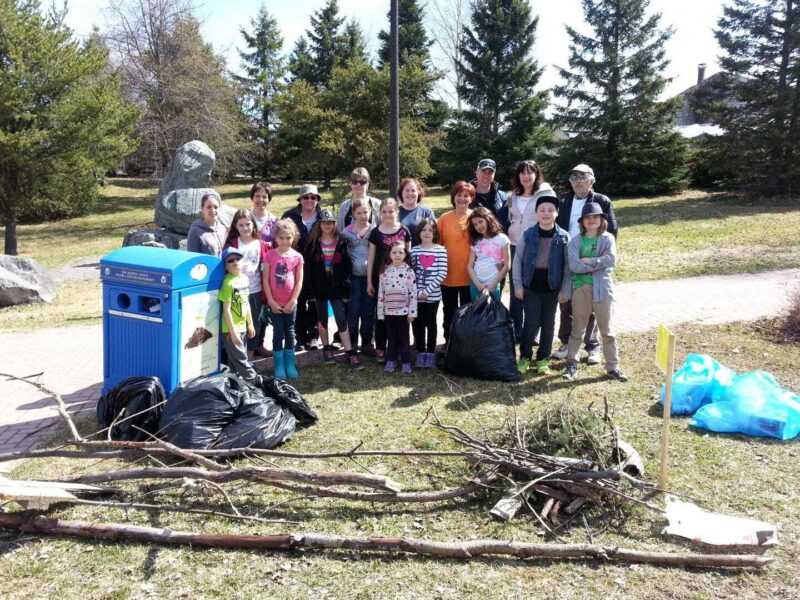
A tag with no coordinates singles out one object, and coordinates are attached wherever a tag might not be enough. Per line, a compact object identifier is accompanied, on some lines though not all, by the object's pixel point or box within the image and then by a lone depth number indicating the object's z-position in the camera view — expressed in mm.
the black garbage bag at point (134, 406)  4629
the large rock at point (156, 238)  13953
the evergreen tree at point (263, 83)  35594
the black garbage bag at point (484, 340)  5957
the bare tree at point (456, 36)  37250
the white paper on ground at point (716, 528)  3408
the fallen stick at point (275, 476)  3771
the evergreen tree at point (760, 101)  21281
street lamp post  11281
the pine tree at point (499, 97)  27469
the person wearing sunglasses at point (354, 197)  6449
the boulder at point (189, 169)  17922
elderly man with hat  6301
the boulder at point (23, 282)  10531
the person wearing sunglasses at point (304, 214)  6449
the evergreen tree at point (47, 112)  16531
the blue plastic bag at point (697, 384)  5359
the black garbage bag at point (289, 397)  4980
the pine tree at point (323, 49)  37781
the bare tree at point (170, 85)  25344
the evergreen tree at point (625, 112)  24609
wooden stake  3883
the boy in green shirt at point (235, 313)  5293
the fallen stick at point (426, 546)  3275
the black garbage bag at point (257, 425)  4436
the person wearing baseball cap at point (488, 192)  6691
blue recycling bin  4871
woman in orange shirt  6348
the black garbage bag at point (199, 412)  4383
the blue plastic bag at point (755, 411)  4848
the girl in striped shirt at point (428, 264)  6188
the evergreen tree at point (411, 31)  35344
